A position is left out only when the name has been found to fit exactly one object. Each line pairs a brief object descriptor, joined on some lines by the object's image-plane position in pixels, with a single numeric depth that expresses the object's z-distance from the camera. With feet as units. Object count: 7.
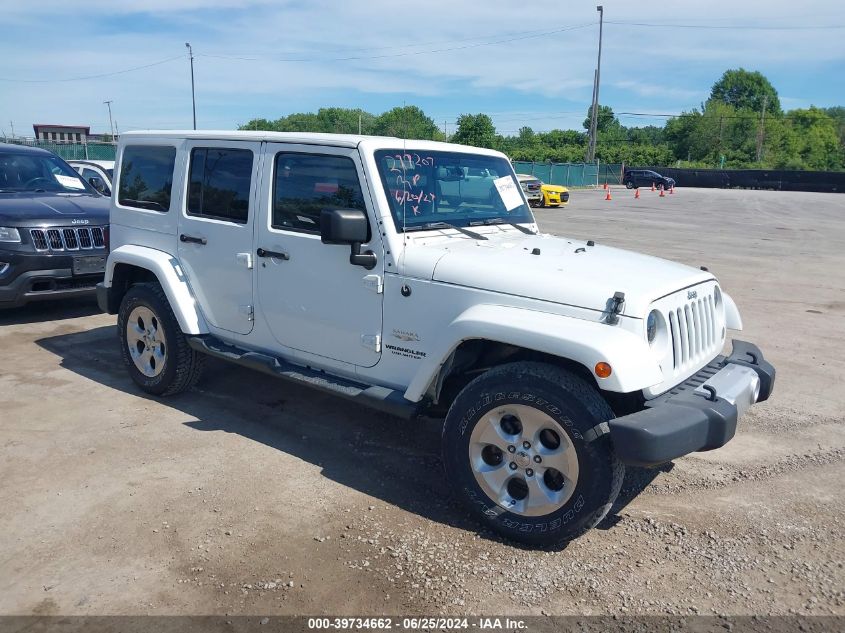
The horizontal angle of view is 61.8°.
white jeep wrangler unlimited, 10.99
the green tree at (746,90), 390.21
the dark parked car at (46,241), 23.95
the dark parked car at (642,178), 175.94
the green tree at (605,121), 333.07
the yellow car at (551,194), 88.96
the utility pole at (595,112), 164.08
